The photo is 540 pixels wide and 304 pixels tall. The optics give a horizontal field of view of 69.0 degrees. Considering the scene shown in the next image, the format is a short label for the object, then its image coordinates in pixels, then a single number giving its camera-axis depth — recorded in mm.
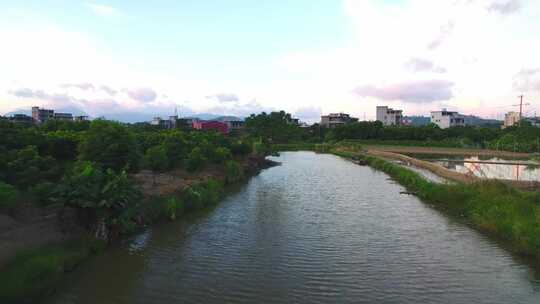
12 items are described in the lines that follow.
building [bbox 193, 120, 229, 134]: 119638
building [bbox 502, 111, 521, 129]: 187275
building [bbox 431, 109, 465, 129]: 161875
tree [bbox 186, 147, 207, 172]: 30500
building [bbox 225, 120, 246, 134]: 158775
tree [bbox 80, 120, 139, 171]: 21250
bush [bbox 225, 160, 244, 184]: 37594
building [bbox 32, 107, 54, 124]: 135250
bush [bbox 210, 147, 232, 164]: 37619
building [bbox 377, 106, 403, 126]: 173875
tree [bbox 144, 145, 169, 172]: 26984
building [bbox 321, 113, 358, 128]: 163538
